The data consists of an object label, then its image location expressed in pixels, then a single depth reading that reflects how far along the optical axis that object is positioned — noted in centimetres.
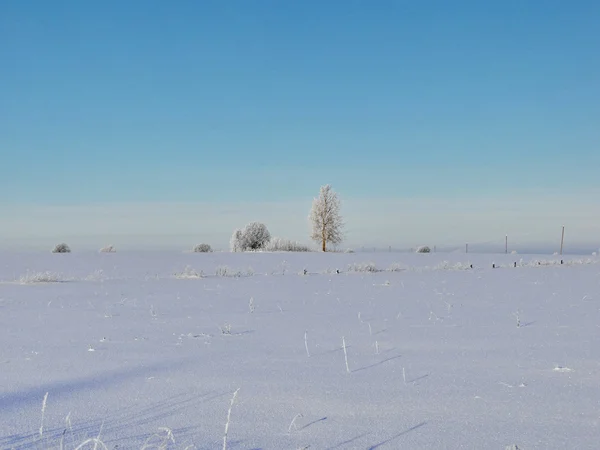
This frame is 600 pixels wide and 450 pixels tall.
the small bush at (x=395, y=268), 1857
